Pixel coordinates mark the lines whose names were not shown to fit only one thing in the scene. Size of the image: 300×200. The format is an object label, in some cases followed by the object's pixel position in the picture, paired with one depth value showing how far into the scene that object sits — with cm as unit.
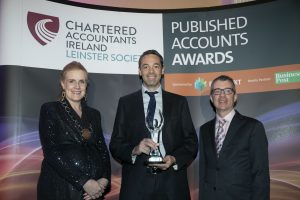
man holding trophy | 312
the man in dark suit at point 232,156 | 305
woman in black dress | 279
